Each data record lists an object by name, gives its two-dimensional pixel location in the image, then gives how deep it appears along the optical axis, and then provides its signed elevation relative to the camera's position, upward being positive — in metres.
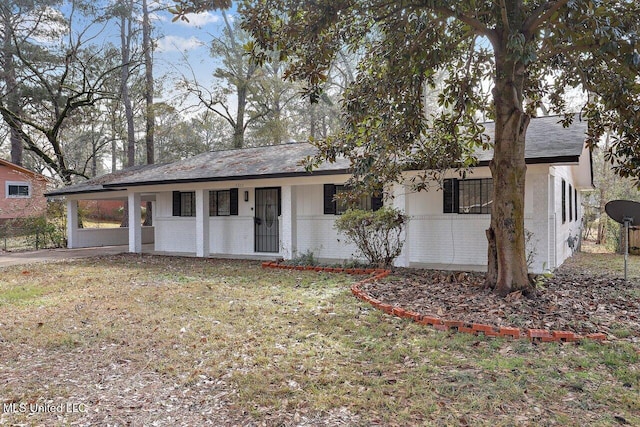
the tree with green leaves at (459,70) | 5.61 +2.18
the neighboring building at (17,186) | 22.80 +2.05
